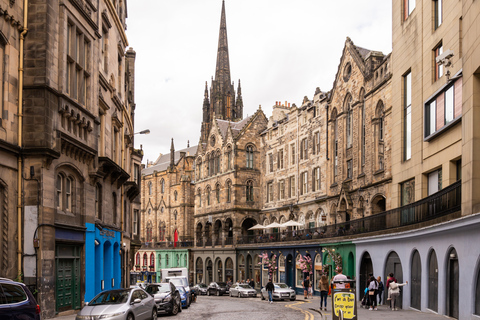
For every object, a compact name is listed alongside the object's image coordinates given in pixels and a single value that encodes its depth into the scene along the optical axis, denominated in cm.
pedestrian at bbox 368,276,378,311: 2595
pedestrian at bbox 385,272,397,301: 2559
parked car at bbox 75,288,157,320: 1705
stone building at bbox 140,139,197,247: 8669
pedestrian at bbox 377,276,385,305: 2672
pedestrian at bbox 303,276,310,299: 4298
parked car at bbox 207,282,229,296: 5484
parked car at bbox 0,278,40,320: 1277
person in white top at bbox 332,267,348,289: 1780
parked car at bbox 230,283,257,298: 4875
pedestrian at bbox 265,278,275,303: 3734
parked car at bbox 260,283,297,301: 4122
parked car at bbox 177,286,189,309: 3070
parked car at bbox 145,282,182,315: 2462
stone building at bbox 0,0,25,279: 1933
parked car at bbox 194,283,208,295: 5641
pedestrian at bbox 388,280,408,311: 2516
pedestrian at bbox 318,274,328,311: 2584
